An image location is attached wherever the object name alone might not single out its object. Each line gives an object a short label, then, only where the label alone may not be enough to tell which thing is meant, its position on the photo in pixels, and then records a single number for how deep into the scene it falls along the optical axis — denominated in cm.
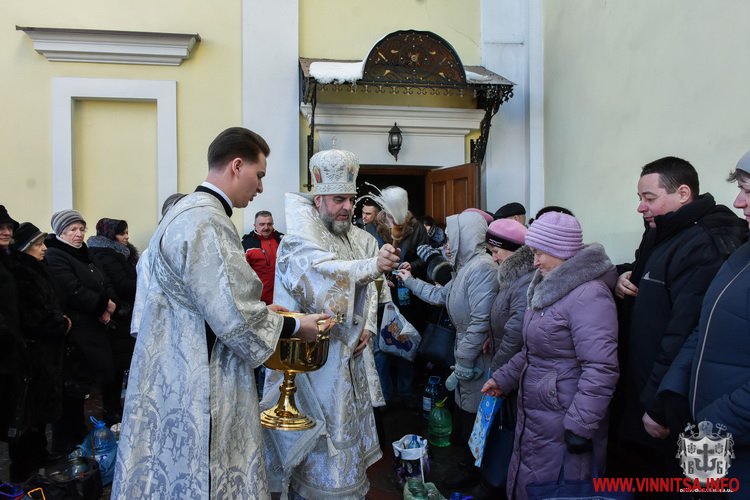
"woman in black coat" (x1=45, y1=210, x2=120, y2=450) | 432
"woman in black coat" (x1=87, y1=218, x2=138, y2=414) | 493
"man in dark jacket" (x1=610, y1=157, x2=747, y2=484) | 234
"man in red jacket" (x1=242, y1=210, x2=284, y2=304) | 565
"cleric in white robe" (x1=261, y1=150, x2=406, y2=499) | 292
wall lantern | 731
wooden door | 691
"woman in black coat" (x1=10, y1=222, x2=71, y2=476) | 379
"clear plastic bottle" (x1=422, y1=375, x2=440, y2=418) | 513
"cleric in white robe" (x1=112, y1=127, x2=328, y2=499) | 209
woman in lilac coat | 258
